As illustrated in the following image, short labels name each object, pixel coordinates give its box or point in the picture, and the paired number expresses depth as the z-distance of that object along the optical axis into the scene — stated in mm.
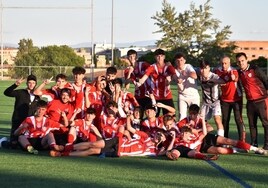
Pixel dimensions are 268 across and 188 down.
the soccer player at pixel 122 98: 11531
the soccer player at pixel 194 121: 10602
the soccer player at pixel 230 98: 11344
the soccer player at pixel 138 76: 12156
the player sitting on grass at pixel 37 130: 10680
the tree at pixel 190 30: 59688
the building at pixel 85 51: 137975
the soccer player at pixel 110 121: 10945
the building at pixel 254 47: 111750
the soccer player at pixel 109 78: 11734
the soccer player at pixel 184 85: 11578
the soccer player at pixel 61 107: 11203
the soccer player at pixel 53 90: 11519
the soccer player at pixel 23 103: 11664
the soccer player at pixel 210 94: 11219
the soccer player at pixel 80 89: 11320
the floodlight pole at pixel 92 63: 41156
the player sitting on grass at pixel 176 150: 9945
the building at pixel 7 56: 111219
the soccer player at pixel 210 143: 10391
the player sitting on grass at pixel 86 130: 10633
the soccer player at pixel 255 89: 11086
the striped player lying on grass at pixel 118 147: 10242
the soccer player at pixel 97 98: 11312
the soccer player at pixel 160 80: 11898
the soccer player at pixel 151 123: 10789
